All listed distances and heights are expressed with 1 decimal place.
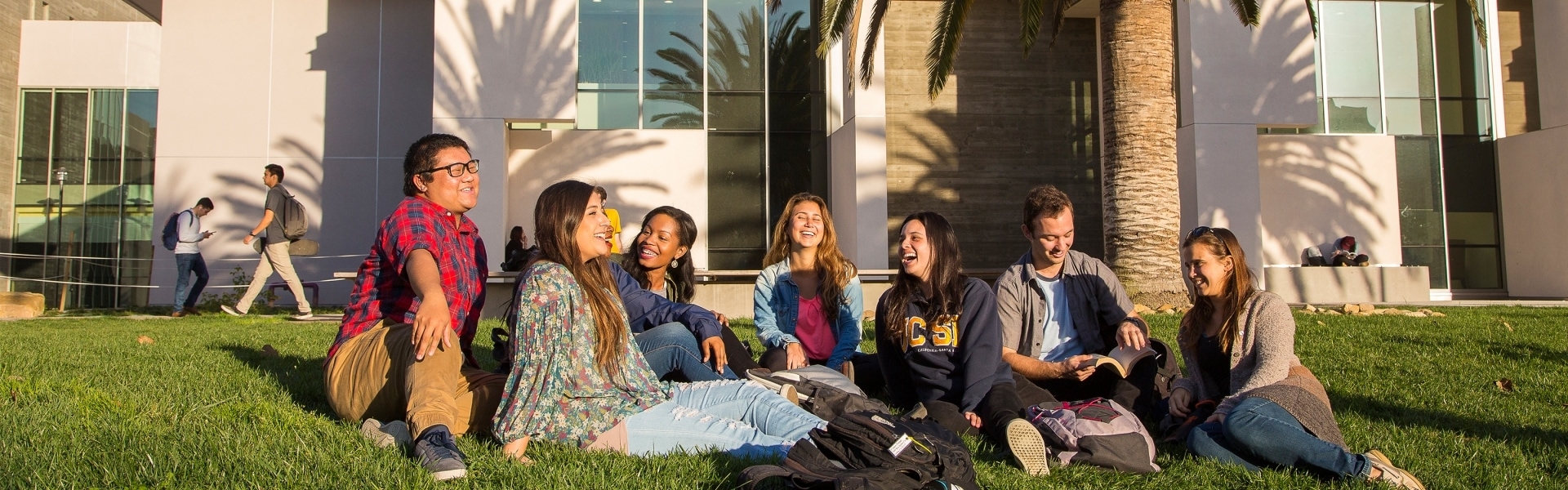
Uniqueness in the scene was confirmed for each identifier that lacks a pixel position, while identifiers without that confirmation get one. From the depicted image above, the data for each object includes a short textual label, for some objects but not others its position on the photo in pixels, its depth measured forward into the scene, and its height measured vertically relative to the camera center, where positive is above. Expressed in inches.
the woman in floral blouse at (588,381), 140.6 -14.7
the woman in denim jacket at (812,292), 221.1 -3.1
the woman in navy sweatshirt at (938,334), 181.2 -10.7
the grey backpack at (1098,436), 146.8 -23.9
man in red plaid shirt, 139.7 -5.8
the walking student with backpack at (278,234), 469.7 +23.3
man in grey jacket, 201.3 -5.2
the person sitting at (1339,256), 656.4 +13.5
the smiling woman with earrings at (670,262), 211.0 +4.2
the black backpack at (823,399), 168.4 -20.6
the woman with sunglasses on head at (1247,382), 143.3 -17.8
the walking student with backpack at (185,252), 509.4 +16.2
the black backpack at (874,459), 115.8 -22.5
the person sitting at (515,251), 592.4 +18.4
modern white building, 629.3 +109.7
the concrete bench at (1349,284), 626.2 -5.8
